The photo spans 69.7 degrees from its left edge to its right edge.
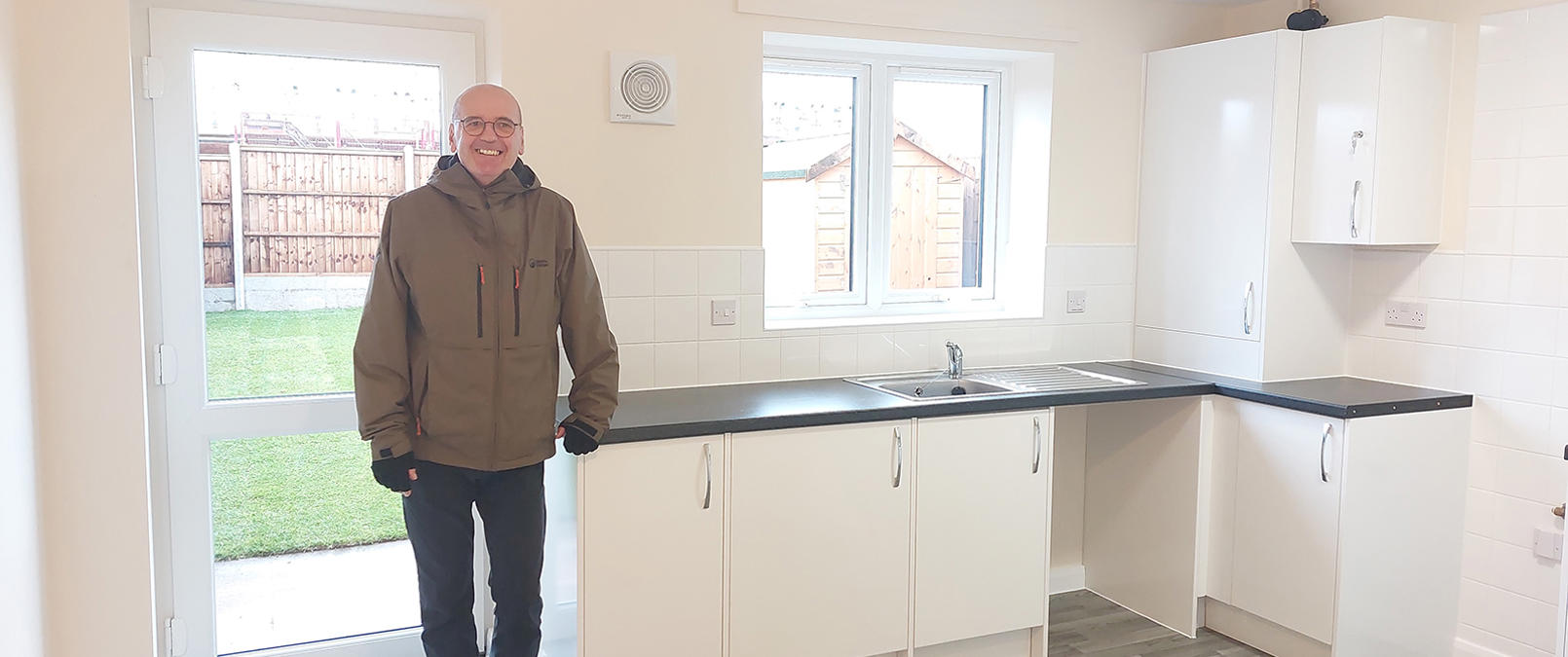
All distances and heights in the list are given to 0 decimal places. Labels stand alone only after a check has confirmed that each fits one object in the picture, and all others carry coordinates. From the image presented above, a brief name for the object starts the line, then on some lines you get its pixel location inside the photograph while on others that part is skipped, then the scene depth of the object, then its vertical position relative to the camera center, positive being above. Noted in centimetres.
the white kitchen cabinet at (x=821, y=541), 300 -78
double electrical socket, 357 -16
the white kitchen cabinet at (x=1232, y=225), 361 +13
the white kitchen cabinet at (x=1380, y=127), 338 +42
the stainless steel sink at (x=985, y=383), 352 -40
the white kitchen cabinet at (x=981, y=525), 323 -78
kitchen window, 382 +28
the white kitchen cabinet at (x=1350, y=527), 330 -79
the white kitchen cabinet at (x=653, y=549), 281 -75
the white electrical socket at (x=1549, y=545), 322 -80
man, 250 -23
